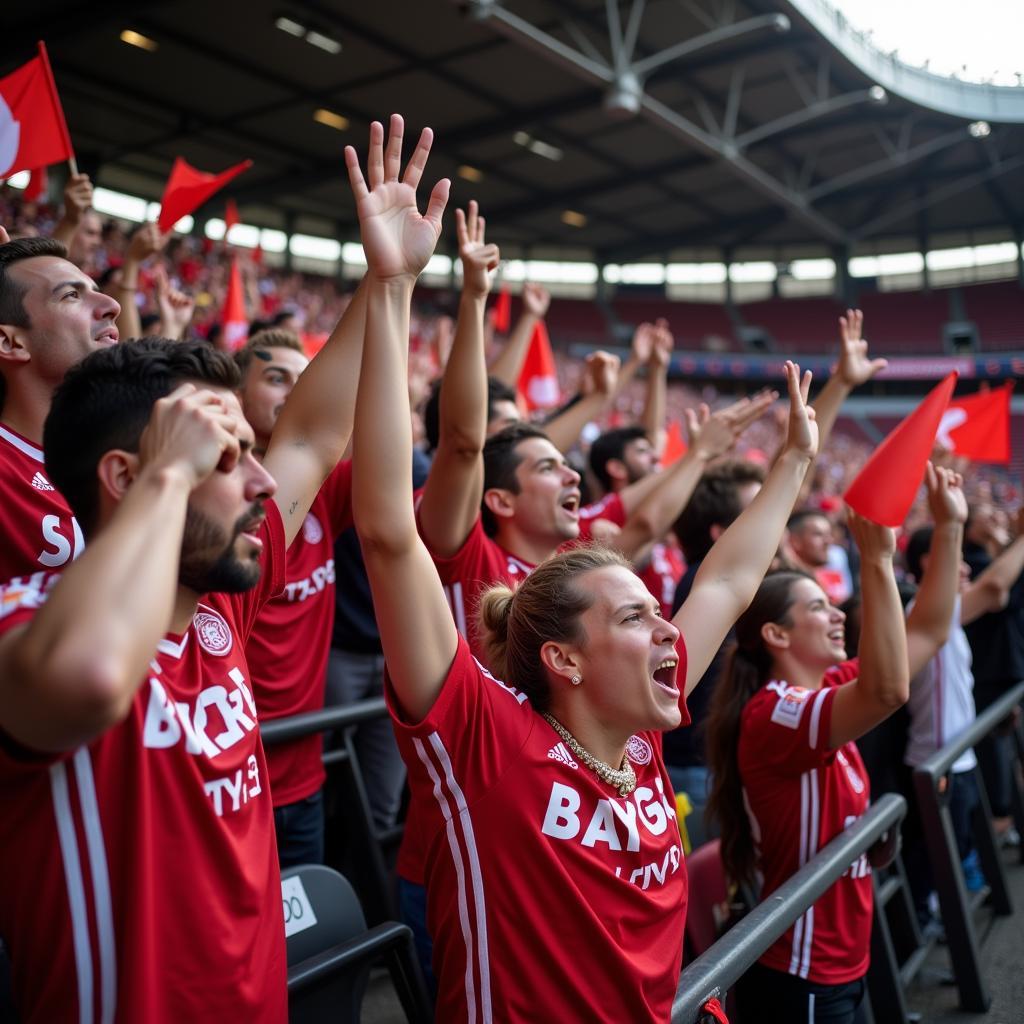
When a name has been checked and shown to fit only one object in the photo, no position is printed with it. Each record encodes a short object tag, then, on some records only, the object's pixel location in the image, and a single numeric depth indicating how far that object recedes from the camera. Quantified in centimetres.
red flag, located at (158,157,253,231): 380
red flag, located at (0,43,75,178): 345
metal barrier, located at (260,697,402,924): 271
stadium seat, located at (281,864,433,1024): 175
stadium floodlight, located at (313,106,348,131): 1607
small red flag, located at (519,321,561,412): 595
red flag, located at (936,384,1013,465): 516
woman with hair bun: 148
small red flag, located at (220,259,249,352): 575
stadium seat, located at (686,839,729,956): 254
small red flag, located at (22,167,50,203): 507
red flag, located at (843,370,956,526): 241
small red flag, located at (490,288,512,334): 712
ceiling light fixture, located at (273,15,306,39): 1279
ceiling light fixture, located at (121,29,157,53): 1302
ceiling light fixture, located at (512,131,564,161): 1798
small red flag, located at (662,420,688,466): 582
